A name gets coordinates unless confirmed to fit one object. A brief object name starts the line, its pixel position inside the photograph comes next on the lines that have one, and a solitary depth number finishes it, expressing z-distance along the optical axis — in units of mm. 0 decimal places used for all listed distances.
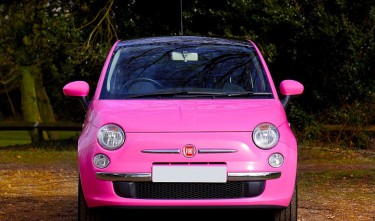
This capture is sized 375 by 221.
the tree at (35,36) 23645
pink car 8034
